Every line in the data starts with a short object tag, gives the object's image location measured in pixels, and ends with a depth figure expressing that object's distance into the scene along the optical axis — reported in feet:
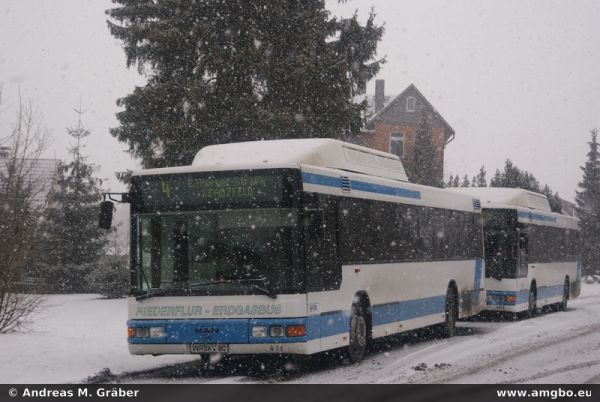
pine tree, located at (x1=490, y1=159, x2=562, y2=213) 207.25
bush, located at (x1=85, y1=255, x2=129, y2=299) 119.03
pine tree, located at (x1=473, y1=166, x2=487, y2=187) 231.09
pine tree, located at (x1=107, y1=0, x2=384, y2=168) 92.68
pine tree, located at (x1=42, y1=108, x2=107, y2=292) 129.29
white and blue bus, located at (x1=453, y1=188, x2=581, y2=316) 82.33
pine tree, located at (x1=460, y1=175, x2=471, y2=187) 238.27
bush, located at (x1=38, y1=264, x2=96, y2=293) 129.08
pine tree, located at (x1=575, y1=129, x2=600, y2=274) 220.43
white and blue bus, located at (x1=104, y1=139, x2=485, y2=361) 42.16
